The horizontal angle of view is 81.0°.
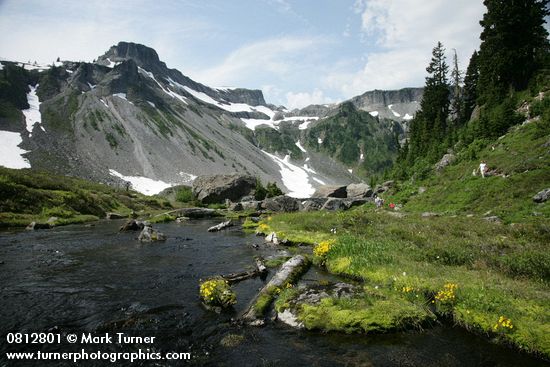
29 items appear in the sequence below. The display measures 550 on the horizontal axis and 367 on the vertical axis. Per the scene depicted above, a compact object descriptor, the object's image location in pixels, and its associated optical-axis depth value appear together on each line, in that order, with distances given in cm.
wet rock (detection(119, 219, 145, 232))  3682
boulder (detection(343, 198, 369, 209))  6072
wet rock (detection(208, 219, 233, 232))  3966
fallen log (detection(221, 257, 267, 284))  1726
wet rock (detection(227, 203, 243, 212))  7606
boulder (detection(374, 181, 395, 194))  6325
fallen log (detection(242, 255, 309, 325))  1262
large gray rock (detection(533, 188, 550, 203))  2461
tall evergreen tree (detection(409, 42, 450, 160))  7281
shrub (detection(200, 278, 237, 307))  1345
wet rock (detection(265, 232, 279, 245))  2930
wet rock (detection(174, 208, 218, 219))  5844
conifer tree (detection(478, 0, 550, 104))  4684
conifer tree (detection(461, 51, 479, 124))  6825
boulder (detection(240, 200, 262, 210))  7684
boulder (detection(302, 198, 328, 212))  6632
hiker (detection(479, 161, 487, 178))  3288
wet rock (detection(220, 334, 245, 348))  1056
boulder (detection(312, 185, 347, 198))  9788
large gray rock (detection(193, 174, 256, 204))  10131
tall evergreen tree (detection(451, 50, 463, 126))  7088
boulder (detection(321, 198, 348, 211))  6050
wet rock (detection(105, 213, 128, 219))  5247
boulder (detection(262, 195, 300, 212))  7419
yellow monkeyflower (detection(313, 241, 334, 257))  2020
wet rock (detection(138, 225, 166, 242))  3062
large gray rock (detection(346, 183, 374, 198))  8949
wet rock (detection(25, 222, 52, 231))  3609
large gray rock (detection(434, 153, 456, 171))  4507
